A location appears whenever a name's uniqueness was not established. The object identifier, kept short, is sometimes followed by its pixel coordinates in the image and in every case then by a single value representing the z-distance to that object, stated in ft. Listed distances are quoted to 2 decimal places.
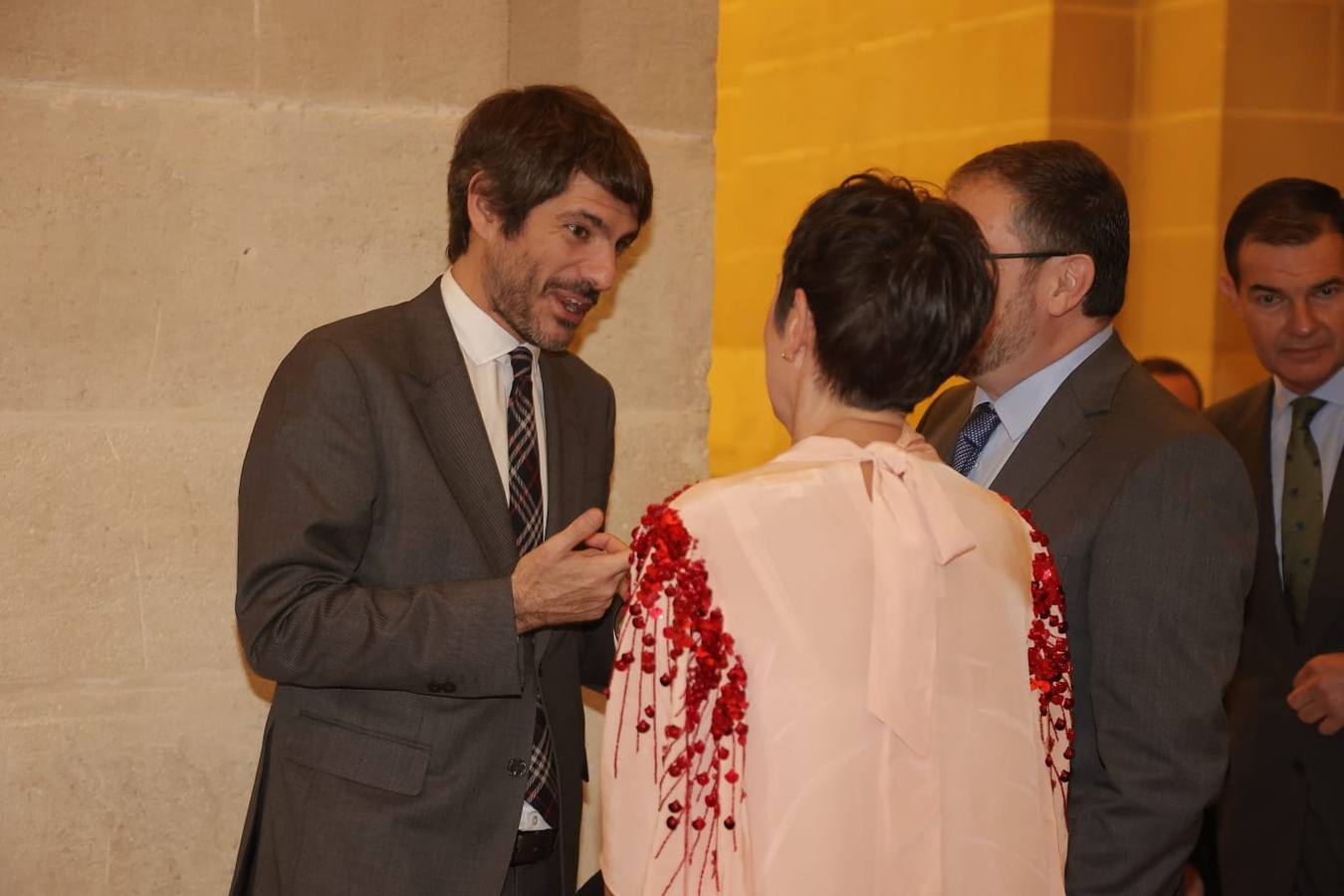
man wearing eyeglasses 6.46
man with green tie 10.23
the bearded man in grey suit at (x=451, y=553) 6.89
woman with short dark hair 5.10
